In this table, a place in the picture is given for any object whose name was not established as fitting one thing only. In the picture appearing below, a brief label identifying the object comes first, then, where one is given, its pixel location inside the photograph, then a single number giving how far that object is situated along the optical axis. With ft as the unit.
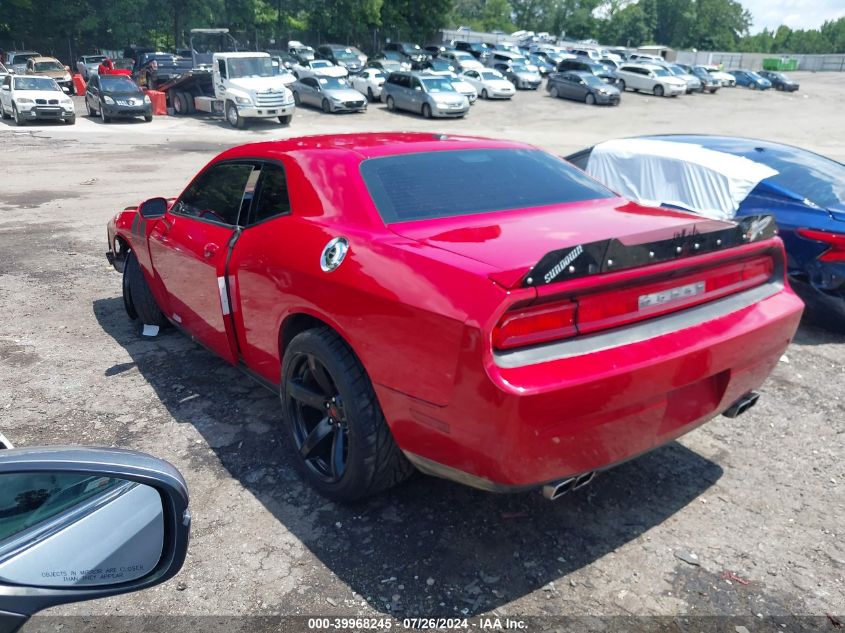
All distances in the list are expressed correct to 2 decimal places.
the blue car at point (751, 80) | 165.99
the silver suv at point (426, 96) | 90.84
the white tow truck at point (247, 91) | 78.33
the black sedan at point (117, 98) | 80.94
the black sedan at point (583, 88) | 115.65
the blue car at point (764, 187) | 18.16
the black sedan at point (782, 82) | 167.43
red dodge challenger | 8.48
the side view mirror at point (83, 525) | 4.56
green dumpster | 252.83
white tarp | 20.12
